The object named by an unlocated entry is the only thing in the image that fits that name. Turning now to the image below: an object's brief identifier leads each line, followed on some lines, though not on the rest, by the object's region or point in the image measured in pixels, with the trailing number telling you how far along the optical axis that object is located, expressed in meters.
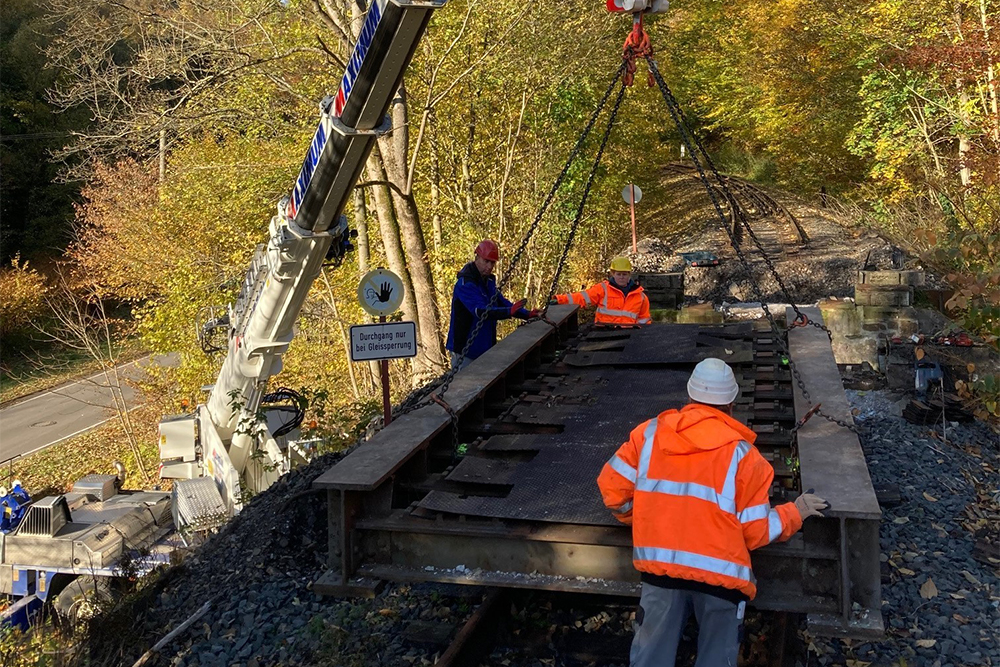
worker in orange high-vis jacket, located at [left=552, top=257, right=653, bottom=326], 8.98
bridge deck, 3.88
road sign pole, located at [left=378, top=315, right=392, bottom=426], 7.60
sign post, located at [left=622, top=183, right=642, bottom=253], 13.84
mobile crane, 6.36
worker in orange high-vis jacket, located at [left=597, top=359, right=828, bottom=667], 3.48
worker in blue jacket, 7.78
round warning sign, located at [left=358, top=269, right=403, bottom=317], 7.93
